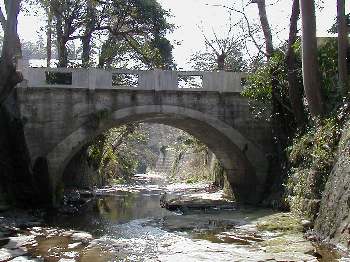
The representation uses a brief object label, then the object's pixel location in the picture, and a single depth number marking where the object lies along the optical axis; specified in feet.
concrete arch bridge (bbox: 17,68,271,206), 58.18
